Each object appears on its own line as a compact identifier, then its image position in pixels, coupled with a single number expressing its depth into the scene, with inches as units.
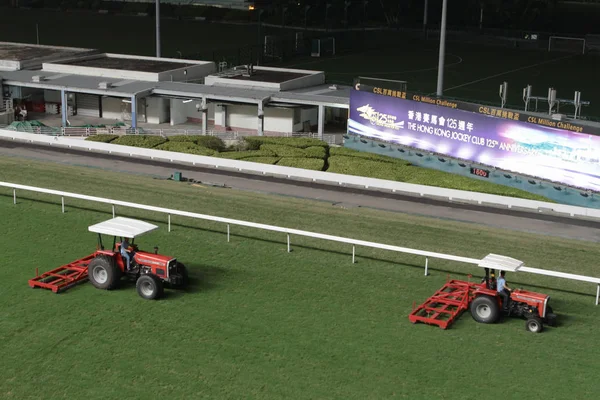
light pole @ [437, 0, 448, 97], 1678.2
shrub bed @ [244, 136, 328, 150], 1699.1
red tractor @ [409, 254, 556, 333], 855.1
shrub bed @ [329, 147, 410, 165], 1593.3
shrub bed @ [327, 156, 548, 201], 1412.4
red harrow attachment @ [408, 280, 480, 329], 866.1
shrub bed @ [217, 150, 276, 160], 1608.0
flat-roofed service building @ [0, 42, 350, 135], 1903.3
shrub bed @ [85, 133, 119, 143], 1723.7
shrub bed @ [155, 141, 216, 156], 1638.8
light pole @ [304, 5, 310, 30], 3641.7
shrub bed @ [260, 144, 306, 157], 1631.4
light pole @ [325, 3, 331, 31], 3628.4
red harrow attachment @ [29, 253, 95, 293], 935.0
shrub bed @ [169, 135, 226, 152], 1690.5
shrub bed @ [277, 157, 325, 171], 1547.2
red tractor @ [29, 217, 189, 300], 906.7
